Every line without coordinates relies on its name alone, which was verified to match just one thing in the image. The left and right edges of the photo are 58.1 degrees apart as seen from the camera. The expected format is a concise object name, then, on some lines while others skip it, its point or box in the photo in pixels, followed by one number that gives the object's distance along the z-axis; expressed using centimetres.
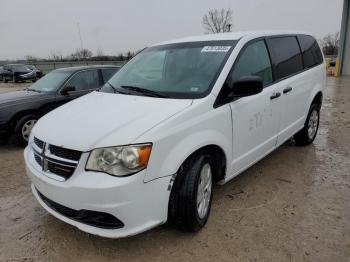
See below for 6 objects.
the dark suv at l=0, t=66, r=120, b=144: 578
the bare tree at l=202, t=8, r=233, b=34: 4244
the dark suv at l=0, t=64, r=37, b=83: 2617
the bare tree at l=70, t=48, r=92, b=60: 5047
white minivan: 236
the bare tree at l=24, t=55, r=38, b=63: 5303
